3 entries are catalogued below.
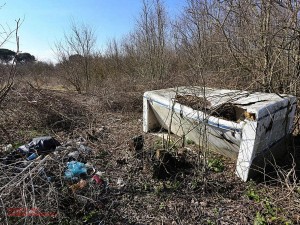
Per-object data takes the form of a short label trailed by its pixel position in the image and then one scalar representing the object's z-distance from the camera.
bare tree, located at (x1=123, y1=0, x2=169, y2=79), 10.30
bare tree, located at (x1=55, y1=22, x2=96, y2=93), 11.90
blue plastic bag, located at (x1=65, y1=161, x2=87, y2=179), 3.04
